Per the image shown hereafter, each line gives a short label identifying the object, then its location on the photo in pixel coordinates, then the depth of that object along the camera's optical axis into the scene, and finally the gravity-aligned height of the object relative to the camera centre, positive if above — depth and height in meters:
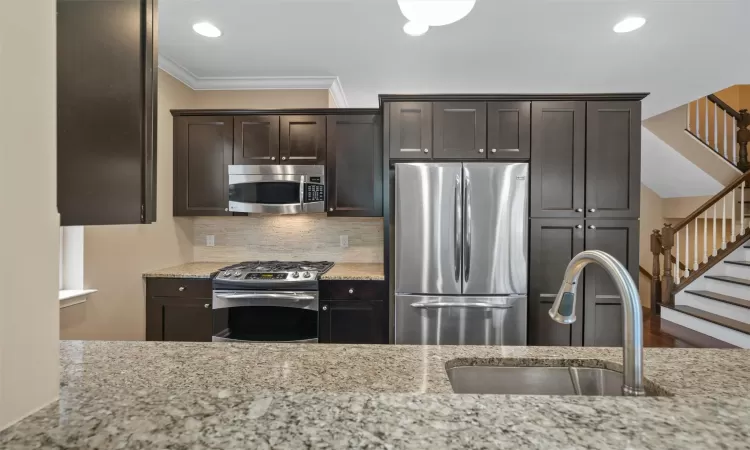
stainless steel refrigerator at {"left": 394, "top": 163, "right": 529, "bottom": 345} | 2.67 -0.20
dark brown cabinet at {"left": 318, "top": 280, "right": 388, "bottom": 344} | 2.82 -0.70
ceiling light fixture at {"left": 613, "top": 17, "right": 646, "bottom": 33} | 2.37 +1.32
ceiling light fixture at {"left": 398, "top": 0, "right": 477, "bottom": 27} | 1.31 +0.79
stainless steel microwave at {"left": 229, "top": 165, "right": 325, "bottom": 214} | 3.10 +0.28
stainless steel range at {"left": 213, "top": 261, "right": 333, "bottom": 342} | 2.79 -0.66
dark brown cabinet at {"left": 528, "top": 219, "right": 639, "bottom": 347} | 2.79 -0.41
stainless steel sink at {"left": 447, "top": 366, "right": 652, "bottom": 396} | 1.01 -0.45
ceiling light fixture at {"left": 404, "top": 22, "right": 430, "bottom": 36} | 2.01 +1.10
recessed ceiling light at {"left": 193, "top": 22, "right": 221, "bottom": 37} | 2.47 +1.33
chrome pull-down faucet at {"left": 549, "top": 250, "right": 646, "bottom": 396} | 0.73 -0.20
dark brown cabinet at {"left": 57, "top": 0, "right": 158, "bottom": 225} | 0.53 +0.17
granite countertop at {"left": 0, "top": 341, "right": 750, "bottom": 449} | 0.45 -0.27
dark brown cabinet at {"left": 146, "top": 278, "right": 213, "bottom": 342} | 2.87 -0.68
